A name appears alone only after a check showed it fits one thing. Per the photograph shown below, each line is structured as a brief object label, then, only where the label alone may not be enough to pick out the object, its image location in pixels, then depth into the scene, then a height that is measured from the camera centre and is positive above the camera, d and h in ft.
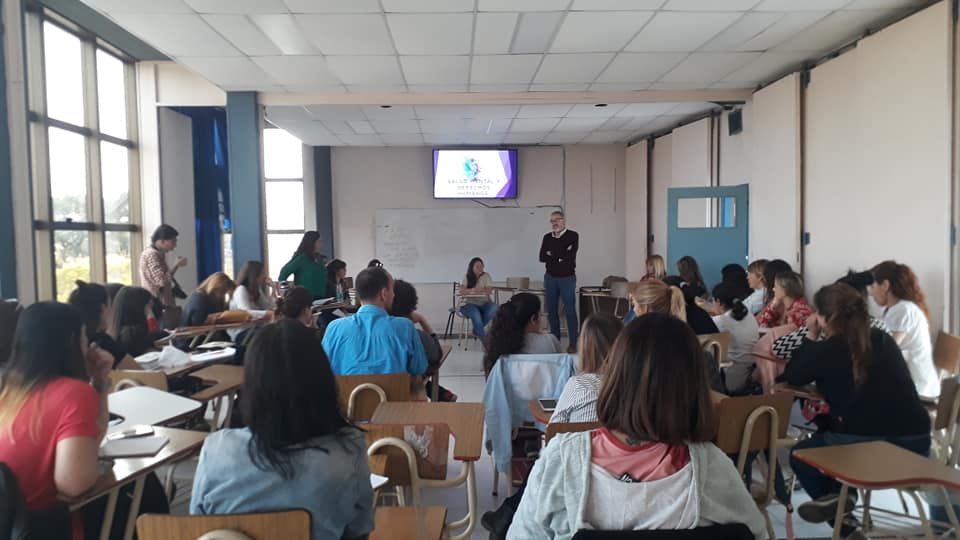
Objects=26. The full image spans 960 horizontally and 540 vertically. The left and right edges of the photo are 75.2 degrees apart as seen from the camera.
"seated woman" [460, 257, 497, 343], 26.67 -2.84
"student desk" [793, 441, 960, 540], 6.28 -2.47
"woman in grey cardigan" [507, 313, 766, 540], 4.00 -1.47
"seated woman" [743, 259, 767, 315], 17.03 -1.37
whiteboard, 32.50 +0.02
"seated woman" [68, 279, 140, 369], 10.07 -1.15
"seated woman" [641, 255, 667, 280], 20.92 -0.94
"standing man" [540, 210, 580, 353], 24.58 -1.11
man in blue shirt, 10.53 -1.74
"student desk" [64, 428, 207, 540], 5.90 -2.30
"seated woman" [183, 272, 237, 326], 14.88 -1.36
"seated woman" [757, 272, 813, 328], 14.08 -1.40
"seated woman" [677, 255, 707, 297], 18.97 -1.06
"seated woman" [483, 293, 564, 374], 10.51 -1.58
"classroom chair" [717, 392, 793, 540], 7.70 -2.38
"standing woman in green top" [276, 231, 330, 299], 21.44 -0.89
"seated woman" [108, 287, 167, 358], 11.89 -1.46
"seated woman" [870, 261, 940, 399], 11.53 -1.59
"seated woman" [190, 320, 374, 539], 4.75 -1.61
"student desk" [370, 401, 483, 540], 6.96 -2.22
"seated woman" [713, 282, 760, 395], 13.15 -2.22
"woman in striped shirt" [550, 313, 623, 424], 7.29 -1.67
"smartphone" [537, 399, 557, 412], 8.63 -2.32
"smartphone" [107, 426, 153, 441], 7.16 -2.20
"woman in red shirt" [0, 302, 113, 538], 5.54 -1.53
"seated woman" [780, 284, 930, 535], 8.67 -2.09
